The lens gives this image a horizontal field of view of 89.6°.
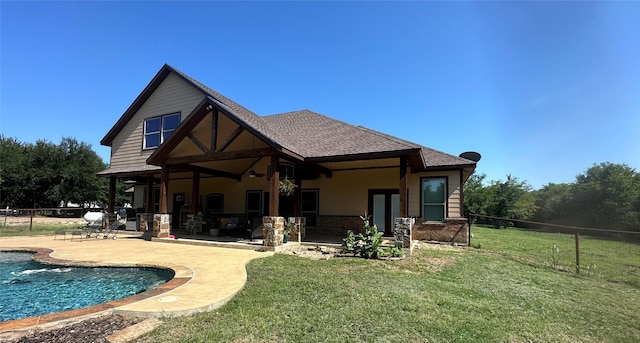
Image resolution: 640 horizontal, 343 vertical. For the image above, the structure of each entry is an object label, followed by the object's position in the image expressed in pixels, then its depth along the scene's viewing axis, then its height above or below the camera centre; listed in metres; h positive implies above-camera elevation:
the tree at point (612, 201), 25.58 -0.16
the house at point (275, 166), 10.90 +1.22
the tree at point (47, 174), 32.94 +2.09
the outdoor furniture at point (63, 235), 12.72 -1.76
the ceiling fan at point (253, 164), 11.77 +1.48
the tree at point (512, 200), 33.72 -0.17
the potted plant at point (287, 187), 11.02 +0.31
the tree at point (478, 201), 35.19 -0.31
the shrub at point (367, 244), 8.59 -1.31
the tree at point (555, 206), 31.35 -0.70
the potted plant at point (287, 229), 10.64 -1.10
